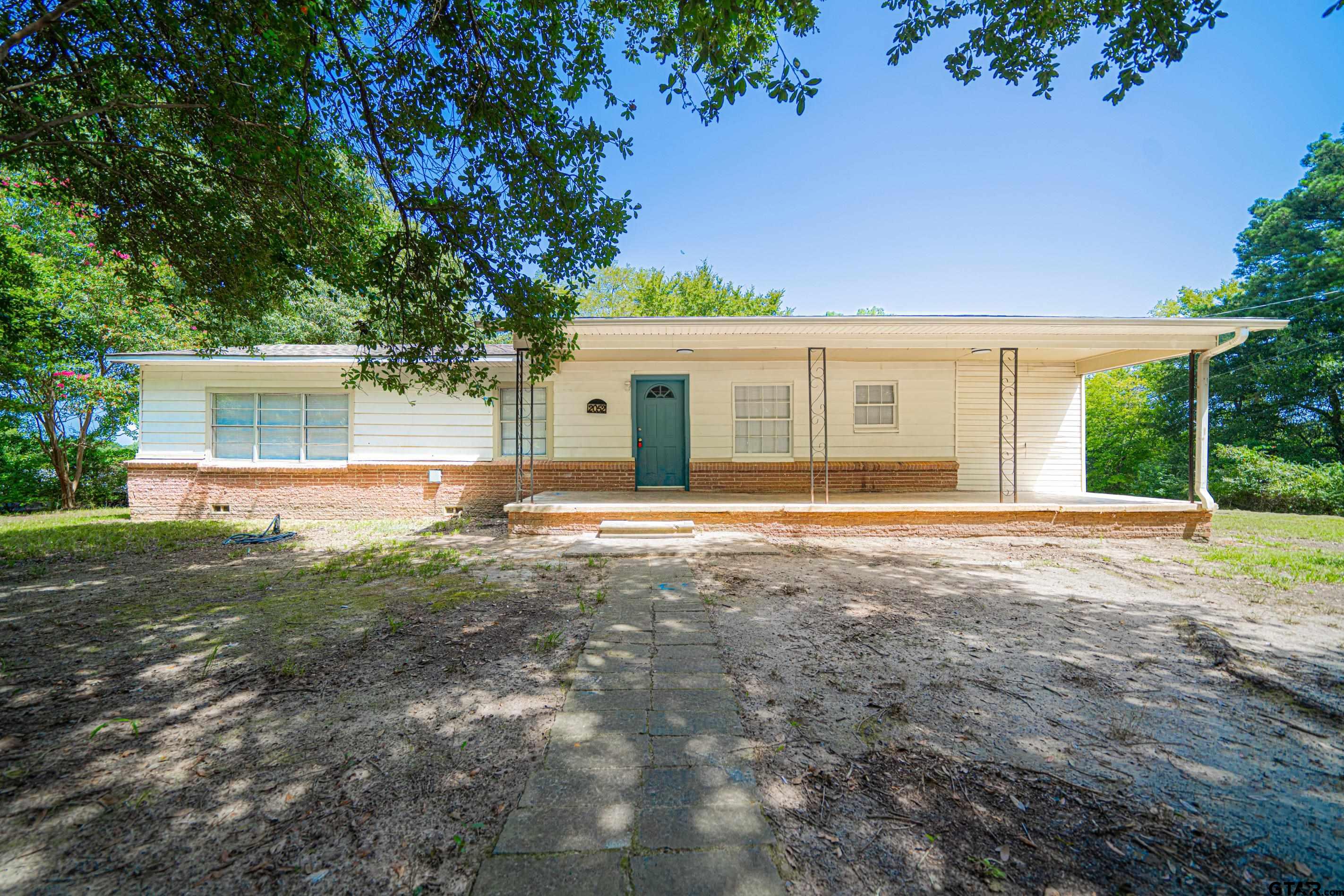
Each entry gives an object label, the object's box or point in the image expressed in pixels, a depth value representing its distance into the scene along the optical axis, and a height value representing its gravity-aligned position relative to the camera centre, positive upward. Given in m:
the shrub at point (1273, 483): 11.83 -0.91
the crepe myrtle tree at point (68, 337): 9.06 +2.27
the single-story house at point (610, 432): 9.25 +0.27
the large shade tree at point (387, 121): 3.73 +2.79
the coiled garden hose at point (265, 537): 6.80 -1.33
